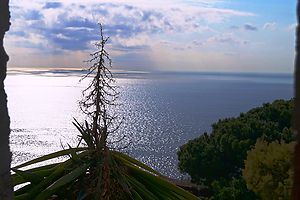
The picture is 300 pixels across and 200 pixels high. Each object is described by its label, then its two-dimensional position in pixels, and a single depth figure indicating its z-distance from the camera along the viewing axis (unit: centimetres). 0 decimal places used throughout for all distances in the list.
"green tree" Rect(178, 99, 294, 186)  1009
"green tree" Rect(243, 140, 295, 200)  499
